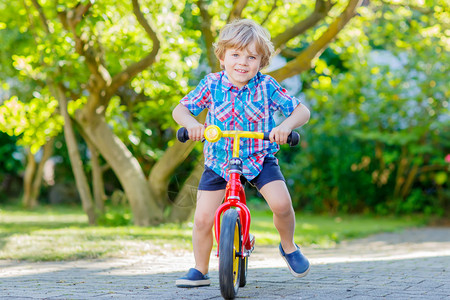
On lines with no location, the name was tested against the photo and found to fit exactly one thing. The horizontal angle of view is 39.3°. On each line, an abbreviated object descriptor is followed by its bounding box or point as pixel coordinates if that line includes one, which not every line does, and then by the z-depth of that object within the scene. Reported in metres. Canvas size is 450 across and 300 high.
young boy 3.77
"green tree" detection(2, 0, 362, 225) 8.55
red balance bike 3.39
